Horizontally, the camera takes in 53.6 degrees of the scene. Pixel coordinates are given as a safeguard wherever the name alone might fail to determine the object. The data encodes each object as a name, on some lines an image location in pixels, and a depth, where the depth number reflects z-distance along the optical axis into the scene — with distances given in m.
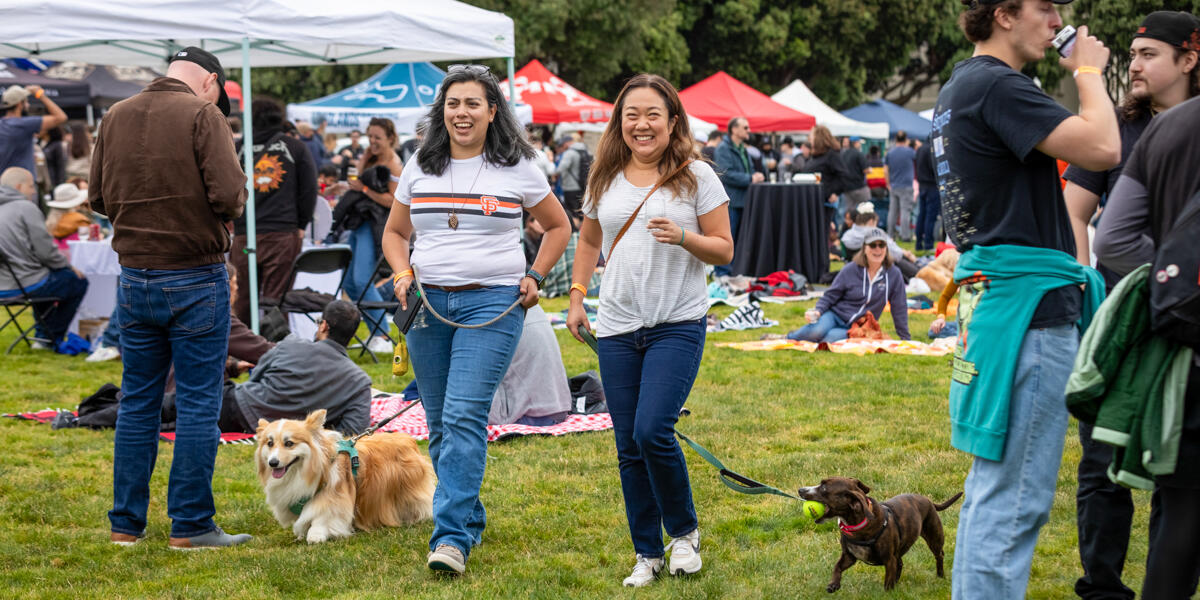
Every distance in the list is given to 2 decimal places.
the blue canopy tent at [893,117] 32.81
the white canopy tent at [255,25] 8.42
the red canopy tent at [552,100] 23.41
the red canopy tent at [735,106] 25.22
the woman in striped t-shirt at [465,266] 4.29
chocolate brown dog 3.88
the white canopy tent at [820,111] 28.42
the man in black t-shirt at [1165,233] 2.67
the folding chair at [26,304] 9.95
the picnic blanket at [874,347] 9.71
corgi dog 4.89
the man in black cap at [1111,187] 3.58
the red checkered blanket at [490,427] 6.98
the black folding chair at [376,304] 9.59
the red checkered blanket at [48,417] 6.93
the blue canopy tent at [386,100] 21.59
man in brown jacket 4.50
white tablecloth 10.53
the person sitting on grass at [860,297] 9.70
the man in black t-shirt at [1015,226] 2.87
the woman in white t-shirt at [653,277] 3.95
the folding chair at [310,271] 9.56
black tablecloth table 14.74
